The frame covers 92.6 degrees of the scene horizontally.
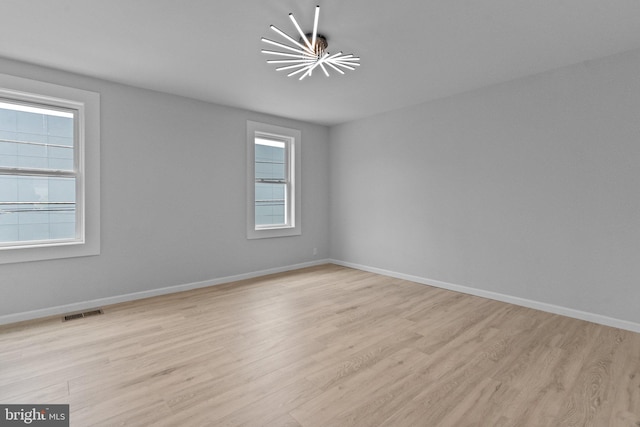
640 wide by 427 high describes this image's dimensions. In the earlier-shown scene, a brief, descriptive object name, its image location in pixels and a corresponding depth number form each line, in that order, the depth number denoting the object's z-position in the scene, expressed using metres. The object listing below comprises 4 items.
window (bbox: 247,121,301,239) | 4.79
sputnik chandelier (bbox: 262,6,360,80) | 2.59
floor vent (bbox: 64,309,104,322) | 3.15
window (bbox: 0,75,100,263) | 3.07
